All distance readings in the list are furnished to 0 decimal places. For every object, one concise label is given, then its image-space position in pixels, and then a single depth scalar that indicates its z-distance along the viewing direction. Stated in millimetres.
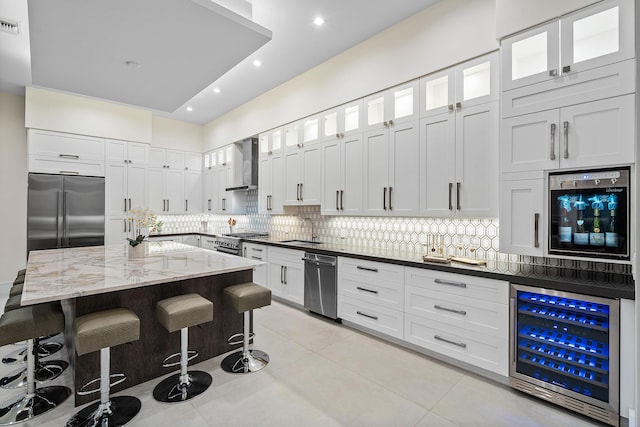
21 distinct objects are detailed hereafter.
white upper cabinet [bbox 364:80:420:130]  3223
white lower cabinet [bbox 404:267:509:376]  2377
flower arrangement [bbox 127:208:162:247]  3086
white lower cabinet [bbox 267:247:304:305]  4172
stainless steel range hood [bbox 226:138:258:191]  5613
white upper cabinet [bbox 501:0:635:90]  1979
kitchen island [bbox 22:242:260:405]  2119
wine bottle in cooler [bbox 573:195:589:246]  2111
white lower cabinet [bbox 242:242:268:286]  4824
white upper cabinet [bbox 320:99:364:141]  3783
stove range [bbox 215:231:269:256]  5242
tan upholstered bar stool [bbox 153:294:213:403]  2147
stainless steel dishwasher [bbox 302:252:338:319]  3697
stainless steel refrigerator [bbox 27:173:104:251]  4918
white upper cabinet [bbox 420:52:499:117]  2676
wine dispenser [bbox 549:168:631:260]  1979
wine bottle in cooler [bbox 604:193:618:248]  1998
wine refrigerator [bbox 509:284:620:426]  1917
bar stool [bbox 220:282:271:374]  2555
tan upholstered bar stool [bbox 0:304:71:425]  1974
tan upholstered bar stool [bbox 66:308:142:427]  1822
